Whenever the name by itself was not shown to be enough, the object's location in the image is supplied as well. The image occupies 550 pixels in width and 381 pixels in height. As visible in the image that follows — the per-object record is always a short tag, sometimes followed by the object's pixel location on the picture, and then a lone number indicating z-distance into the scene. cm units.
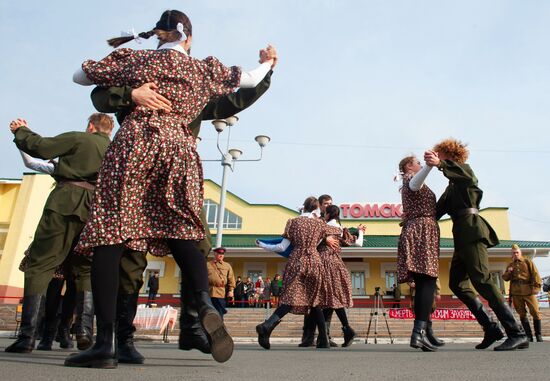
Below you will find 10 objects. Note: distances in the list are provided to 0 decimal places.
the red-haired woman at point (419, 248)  431
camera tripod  941
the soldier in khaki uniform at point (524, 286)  909
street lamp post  1897
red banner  1244
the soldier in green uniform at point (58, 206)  356
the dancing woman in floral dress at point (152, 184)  237
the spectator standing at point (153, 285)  2392
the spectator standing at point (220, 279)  923
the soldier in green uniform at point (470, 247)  433
